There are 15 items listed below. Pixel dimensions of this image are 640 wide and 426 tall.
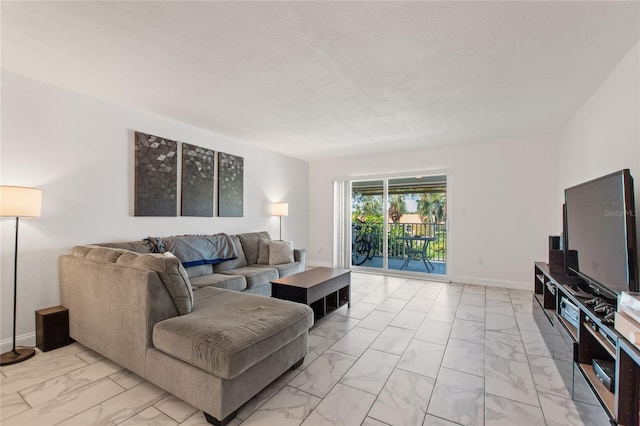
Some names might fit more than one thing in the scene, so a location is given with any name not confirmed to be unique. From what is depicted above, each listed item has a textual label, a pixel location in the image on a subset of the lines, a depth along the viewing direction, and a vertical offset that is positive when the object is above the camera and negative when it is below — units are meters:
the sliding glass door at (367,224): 5.96 -0.10
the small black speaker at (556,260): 3.04 -0.45
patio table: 5.60 -0.61
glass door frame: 5.09 +0.03
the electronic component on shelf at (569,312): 2.00 -0.70
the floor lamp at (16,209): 2.22 +0.09
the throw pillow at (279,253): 4.38 -0.52
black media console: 1.31 -0.78
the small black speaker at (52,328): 2.47 -0.96
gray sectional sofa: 1.62 -0.71
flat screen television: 1.62 -0.10
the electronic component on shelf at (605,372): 1.51 -0.85
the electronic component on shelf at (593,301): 1.83 -0.54
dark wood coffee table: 2.93 -0.75
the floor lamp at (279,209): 5.32 +0.19
